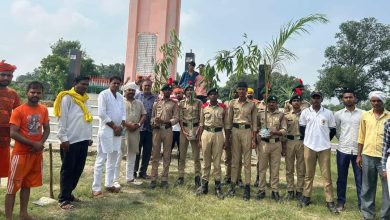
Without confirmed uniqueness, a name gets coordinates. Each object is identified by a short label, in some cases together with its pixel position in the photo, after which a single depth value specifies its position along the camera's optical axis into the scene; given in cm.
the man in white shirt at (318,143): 530
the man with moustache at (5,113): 421
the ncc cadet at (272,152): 569
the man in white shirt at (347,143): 526
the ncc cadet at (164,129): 613
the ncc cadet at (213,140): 578
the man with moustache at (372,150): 469
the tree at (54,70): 3739
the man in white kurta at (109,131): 525
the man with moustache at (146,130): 655
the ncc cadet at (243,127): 575
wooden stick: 503
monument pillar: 1189
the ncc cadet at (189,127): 614
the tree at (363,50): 4534
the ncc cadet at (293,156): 584
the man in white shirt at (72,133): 475
